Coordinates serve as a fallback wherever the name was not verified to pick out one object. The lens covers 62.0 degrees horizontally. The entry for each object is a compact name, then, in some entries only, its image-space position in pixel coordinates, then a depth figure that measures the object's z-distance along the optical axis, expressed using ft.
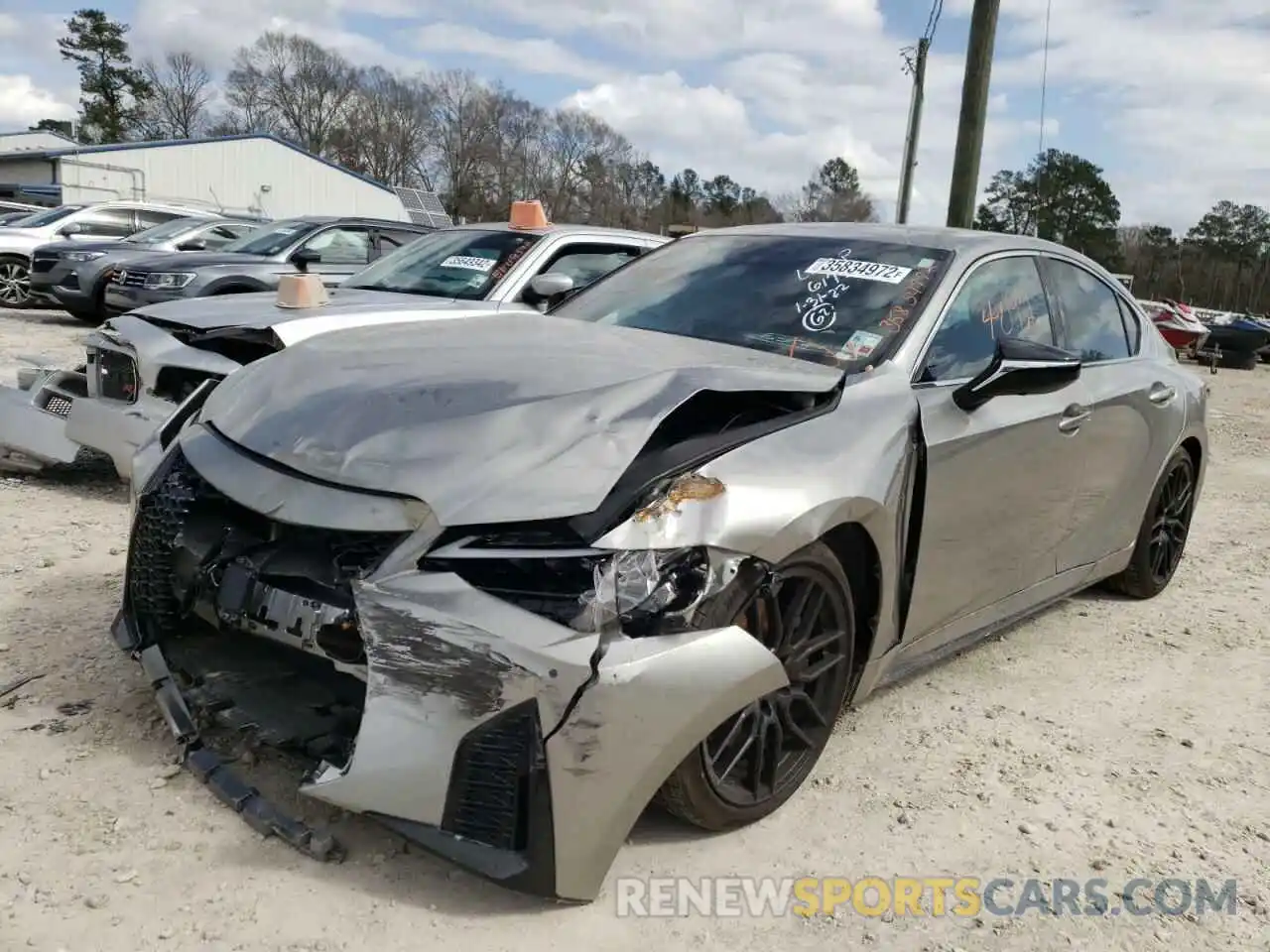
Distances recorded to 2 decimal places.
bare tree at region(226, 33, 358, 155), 243.19
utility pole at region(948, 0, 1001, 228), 34.42
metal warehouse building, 129.18
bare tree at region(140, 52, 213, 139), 235.81
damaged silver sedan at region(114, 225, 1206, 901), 7.10
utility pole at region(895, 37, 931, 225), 55.94
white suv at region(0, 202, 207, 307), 49.14
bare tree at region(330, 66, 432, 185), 242.99
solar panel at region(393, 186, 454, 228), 81.25
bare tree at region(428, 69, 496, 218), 247.50
